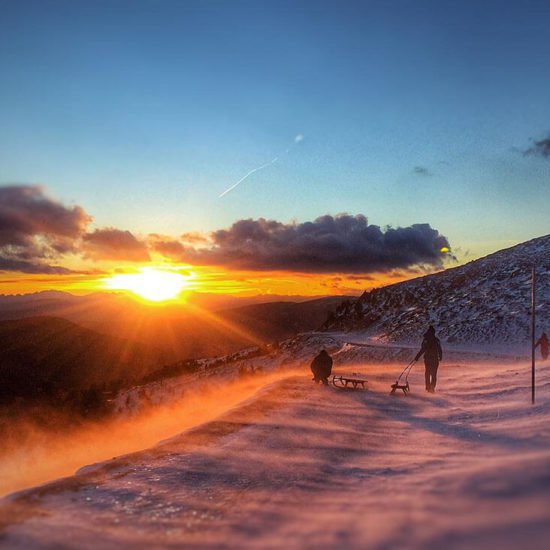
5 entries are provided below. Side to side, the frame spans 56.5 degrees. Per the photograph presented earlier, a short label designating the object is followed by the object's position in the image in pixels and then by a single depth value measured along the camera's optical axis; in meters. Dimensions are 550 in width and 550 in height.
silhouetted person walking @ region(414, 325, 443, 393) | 17.81
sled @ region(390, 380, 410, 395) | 17.66
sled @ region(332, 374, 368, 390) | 19.45
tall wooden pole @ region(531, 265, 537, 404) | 11.07
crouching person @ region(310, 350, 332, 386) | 20.55
